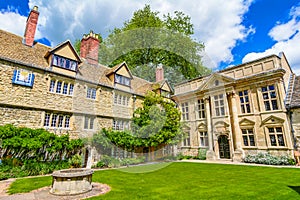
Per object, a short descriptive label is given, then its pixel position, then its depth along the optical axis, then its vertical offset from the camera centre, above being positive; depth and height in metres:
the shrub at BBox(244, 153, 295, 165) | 12.84 -1.57
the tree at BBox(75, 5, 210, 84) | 26.05 +13.98
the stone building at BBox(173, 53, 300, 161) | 14.08 +2.50
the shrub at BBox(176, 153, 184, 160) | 19.10 -1.87
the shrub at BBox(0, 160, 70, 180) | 9.59 -1.72
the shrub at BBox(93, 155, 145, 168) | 13.55 -1.80
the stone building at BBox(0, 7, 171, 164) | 11.20 +4.00
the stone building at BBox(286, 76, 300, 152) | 13.01 +1.92
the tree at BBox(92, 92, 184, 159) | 14.73 +0.99
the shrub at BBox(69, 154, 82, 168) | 12.36 -1.52
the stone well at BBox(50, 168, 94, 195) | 6.29 -1.60
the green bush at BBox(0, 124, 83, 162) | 9.88 -0.30
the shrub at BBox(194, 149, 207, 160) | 17.82 -1.59
